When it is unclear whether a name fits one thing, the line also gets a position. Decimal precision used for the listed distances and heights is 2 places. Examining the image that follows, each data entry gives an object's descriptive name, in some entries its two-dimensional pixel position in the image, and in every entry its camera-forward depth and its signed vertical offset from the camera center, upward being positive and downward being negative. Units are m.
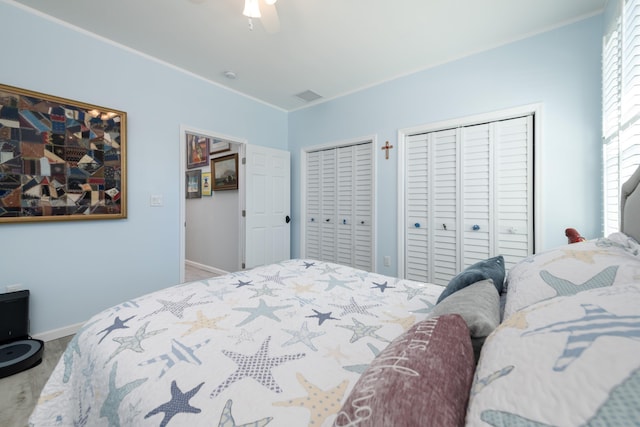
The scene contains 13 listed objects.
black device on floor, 1.82 -0.97
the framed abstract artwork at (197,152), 4.68 +1.11
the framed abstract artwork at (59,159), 2.07 +0.46
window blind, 1.45 +0.69
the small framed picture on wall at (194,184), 4.87 +0.52
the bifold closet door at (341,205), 3.51 +0.08
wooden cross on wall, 3.23 +0.80
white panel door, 3.67 +0.08
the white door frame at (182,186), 3.05 +0.30
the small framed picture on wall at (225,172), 4.10 +0.65
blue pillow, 1.08 -0.29
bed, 0.35 -0.45
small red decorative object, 1.59 -0.16
